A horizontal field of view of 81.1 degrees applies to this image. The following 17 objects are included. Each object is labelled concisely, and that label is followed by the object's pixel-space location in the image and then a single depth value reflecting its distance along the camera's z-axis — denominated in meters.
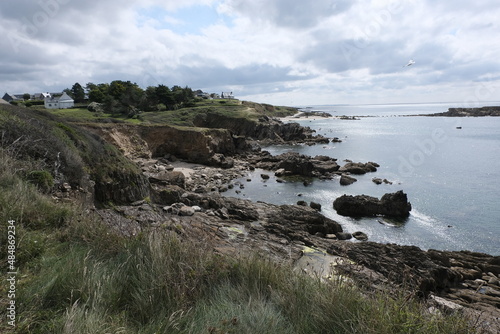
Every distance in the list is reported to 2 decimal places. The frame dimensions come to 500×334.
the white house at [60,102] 71.31
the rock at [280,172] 36.78
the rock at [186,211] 14.62
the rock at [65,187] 9.01
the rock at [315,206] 24.19
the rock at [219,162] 40.53
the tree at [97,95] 73.88
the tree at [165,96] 79.69
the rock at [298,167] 37.00
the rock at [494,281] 13.48
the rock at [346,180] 33.44
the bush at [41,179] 7.21
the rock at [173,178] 25.44
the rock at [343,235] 17.89
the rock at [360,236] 18.58
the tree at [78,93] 83.39
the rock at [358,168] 38.87
